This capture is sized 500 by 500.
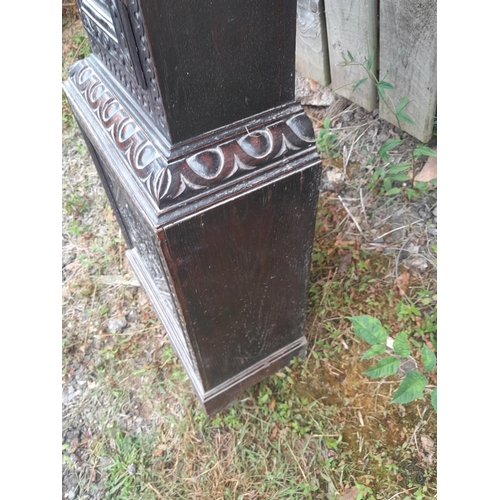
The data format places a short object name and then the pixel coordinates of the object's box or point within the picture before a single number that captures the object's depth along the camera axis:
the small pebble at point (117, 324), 1.77
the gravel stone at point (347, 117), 1.84
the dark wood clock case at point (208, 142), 0.73
